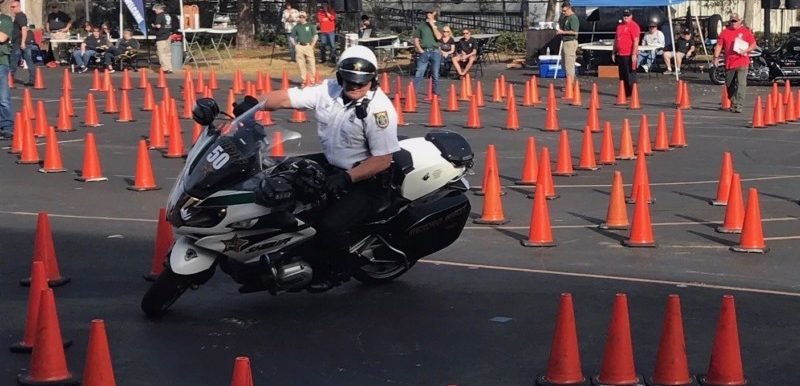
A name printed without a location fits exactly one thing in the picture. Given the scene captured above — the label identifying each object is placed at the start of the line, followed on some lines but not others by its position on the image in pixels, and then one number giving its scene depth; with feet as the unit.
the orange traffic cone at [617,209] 38.32
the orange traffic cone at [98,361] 20.29
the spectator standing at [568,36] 95.76
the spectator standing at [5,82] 58.49
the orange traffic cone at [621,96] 84.08
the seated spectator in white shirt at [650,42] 108.99
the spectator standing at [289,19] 130.04
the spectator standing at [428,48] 85.61
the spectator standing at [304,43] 98.17
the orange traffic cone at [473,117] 69.00
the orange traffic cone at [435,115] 70.28
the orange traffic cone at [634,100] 81.00
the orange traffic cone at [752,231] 34.85
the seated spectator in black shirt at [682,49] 107.86
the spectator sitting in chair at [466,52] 106.22
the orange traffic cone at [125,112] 72.08
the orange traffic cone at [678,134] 59.98
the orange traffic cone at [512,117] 67.87
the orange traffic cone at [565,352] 21.80
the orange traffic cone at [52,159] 51.47
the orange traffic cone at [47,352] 22.04
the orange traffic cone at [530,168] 47.52
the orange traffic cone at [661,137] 58.59
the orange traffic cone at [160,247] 30.91
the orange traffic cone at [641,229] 35.65
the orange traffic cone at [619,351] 21.63
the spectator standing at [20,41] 87.15
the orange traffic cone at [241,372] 18.12
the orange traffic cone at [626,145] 55.31
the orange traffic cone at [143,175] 46.29
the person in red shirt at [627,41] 86.74
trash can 117.91
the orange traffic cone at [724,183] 42.86
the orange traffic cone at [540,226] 35.83
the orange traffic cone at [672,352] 21.63
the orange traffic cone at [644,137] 55.69
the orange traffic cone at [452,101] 79.41
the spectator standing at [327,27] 122.52
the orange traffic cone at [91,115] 69.72
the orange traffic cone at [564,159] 50.16
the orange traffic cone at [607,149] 53.52
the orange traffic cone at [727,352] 21.63
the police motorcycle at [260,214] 24.77
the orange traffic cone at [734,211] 37.78
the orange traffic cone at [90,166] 48.78
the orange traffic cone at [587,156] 51.96
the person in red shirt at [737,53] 74.38
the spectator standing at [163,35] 111.65
